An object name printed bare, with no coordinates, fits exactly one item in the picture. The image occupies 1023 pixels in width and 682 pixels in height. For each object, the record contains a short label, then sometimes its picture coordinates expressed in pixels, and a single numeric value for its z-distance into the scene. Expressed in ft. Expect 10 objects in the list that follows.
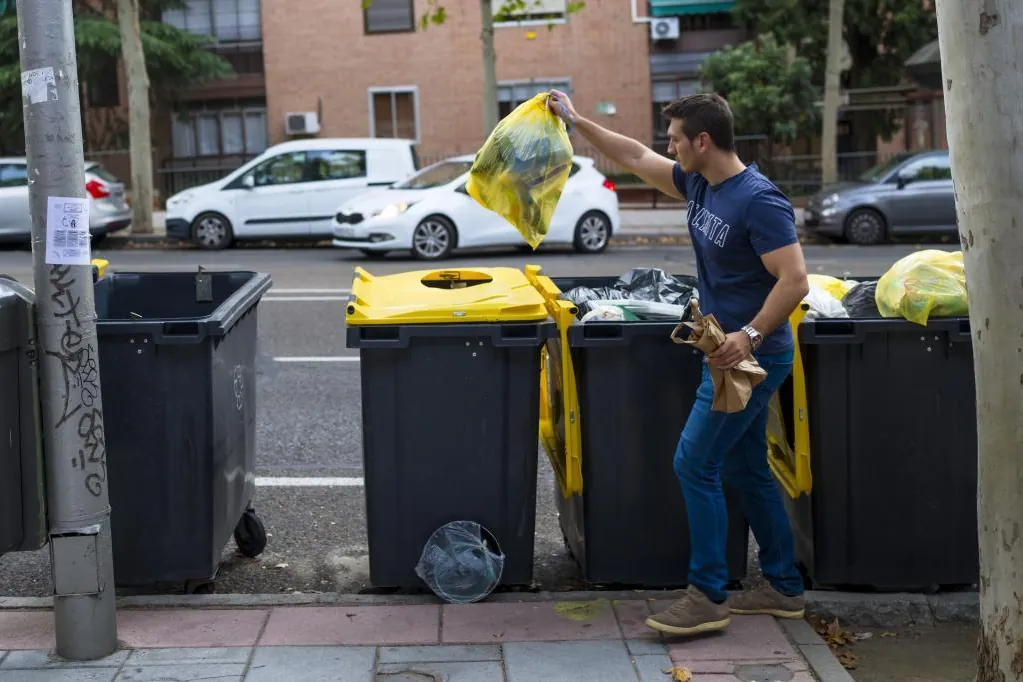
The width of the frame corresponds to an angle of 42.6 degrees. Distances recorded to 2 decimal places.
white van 63.05
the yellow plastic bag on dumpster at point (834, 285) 16.62
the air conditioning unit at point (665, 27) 94.43
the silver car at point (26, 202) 63.26
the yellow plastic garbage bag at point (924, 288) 14.96
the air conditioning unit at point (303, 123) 97.40
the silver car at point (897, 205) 63.05
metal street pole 12.86
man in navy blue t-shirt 13.43
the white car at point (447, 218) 56.03
